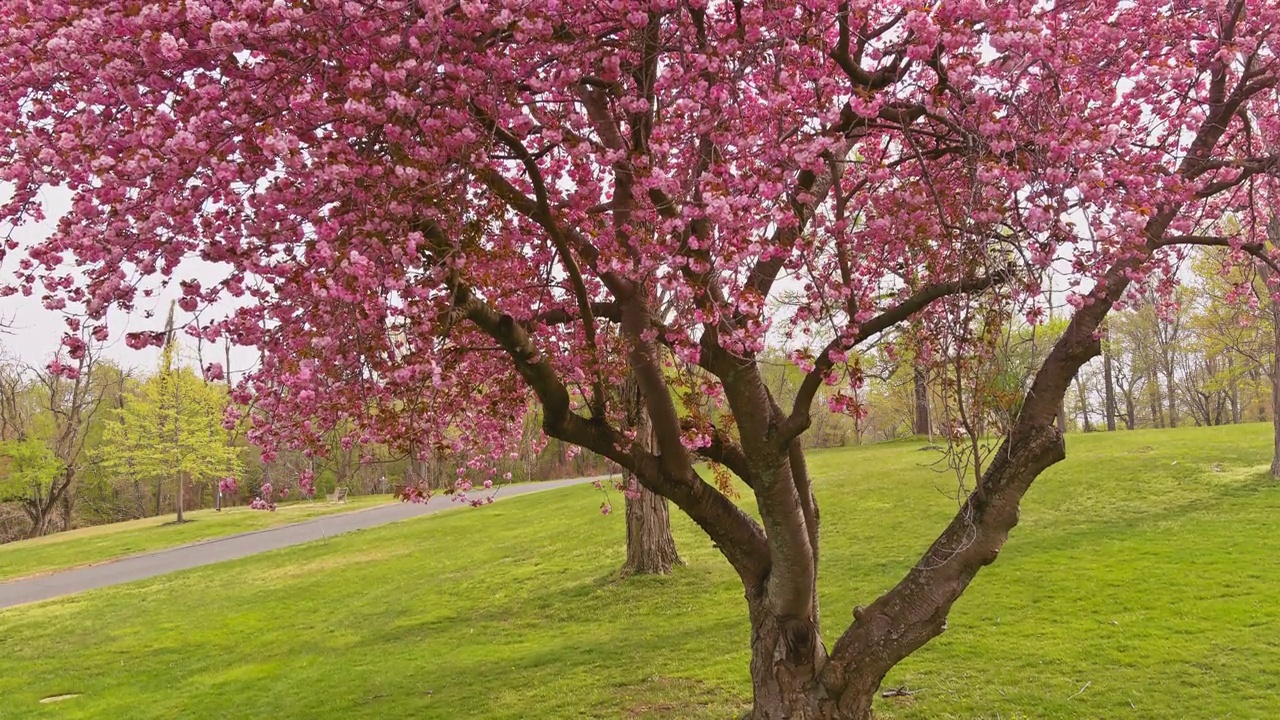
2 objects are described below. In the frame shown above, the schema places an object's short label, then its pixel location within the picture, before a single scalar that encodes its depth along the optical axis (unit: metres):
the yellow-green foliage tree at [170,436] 30.45
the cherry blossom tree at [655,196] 3.27
